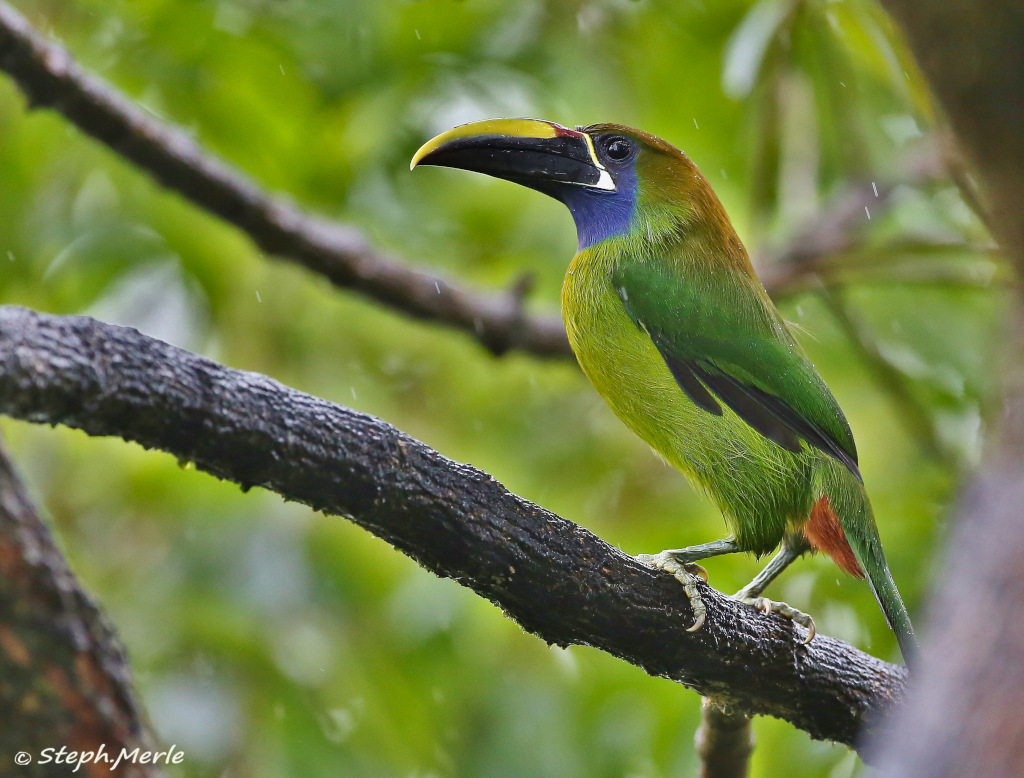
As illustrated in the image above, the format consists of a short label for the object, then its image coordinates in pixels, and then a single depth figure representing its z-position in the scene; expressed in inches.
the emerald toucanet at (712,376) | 237.4
